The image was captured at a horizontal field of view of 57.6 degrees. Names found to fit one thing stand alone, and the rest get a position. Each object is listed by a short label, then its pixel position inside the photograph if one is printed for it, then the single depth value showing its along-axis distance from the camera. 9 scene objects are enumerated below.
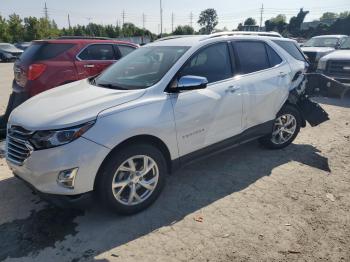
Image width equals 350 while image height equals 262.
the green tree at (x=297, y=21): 63.19
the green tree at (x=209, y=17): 114.31
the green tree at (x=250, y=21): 89.75
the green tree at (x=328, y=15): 118.00
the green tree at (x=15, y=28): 47.84
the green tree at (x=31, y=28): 48.31
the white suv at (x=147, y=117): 3.01
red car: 6.06
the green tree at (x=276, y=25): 67.50
